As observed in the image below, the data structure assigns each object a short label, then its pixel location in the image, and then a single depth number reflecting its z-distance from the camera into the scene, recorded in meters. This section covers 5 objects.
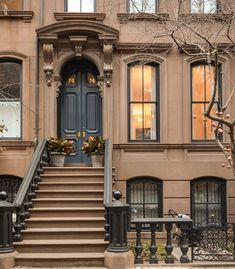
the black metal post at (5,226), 9.85
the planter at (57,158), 13.65
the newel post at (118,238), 9.70
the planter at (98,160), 13.58
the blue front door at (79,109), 14.95
